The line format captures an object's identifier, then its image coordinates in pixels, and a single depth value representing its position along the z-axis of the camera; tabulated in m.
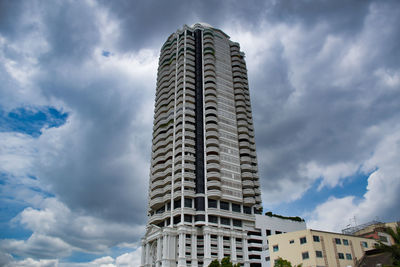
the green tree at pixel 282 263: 48.32
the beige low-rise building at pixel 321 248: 59.22
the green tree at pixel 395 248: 43.98
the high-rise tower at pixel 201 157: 87.38
